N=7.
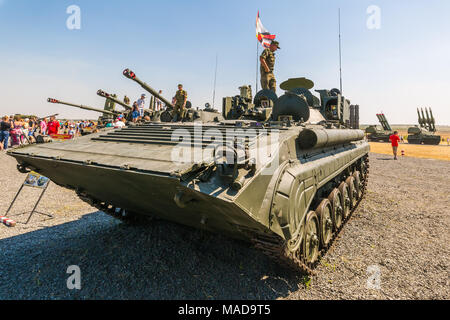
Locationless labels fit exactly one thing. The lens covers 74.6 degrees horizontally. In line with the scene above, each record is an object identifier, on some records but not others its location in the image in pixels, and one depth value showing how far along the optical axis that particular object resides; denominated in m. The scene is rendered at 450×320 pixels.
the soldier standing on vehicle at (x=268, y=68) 9.96
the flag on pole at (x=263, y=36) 11.42
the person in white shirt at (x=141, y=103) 12.25
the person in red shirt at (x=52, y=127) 15.85
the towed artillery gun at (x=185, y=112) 6.07
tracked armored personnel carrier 2.83
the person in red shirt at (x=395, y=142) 18.42
